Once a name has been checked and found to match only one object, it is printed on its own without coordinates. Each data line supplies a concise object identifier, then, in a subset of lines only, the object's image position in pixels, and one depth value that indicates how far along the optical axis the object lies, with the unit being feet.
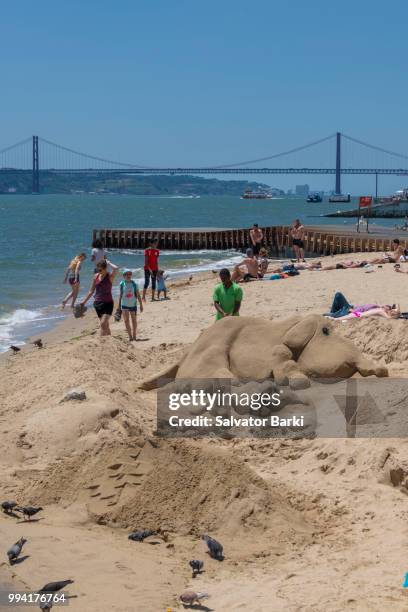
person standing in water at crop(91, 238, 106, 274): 59.26
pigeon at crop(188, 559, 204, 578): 21.95
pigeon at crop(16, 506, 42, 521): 24.72
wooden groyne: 119.65
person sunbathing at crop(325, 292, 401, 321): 46.29
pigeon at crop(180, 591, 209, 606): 20.17
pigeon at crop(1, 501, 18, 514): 25.09
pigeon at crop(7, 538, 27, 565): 21.61
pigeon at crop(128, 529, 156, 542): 23.80
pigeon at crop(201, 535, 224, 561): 22.95
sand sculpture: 34.81
